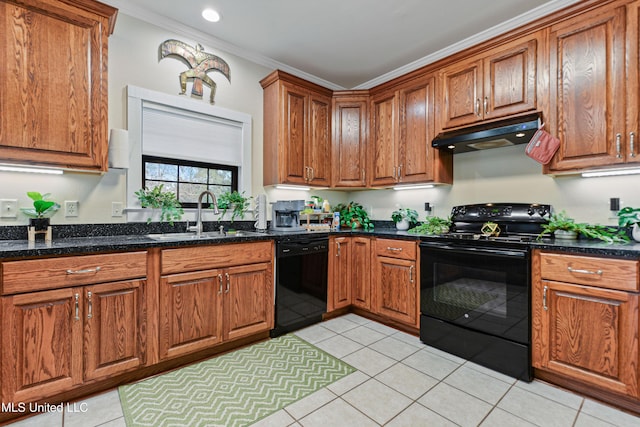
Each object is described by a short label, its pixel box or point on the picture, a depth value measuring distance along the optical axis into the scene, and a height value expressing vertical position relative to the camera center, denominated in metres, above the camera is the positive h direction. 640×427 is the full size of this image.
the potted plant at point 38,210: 1.95 +0.03
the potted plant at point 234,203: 2.88 +0.10
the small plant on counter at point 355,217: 3.59 -0.05
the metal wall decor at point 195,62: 2.61 +1.41
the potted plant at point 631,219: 1.99 -0.05
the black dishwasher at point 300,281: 2.65 -0.63
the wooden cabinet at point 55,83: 1.76 +0.83
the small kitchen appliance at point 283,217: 3.06 -0.04
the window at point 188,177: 2.63 +0.35
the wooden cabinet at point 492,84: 2.34 +1.09
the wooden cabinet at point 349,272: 3.06 -0.62
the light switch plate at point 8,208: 1.95 +0.04
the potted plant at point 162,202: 2.44 +0.10
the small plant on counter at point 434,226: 2.76 -0.13
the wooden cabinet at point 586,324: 1.67 -0.68
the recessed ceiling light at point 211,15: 2.45 +1.66
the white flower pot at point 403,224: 3.28 -0.12
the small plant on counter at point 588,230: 2.00 -0.12
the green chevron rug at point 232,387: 1.63 -1.10
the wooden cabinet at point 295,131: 3.09 +0.90
